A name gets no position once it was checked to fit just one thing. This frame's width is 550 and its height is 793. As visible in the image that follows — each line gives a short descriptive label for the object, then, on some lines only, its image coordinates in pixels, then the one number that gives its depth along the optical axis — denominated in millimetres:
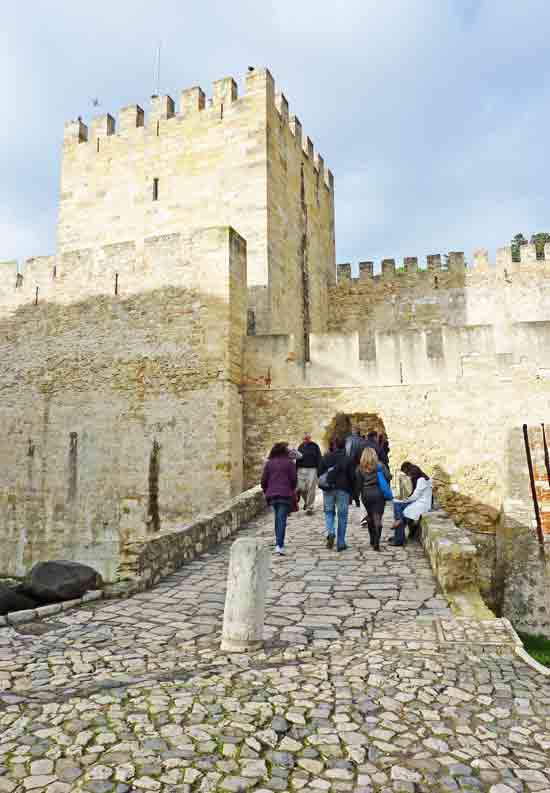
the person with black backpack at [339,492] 7570
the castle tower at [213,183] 14195
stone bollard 4418
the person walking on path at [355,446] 8301
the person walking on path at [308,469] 10008
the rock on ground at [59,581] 5801
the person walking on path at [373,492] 7457
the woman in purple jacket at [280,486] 7383
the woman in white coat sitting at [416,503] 8023
